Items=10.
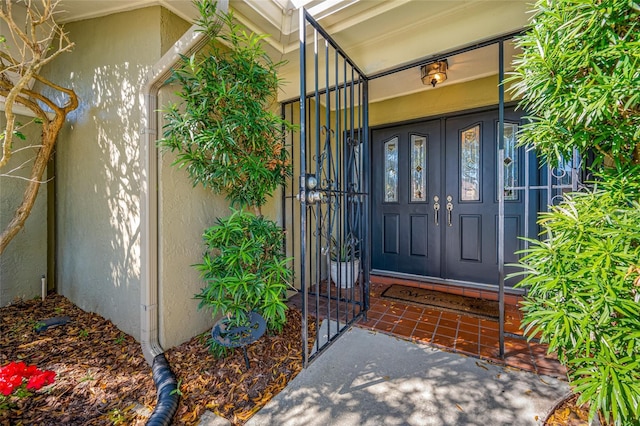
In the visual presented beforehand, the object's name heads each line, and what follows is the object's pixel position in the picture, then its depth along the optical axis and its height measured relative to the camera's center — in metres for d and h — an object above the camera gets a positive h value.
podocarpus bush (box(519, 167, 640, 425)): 0.79 -0.25
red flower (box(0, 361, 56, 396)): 1.26 -0.83
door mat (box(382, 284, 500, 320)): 2.52 -0.94
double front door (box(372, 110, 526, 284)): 3.00 +0.15
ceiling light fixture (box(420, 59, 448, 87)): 2.59 +1.38
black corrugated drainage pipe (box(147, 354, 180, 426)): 1.30 -1.01
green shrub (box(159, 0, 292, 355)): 1.75 +0.45
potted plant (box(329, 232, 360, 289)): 3.15 -0.67
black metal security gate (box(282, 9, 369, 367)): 1.61 +0.11
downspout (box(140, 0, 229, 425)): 1.86 +0.01
